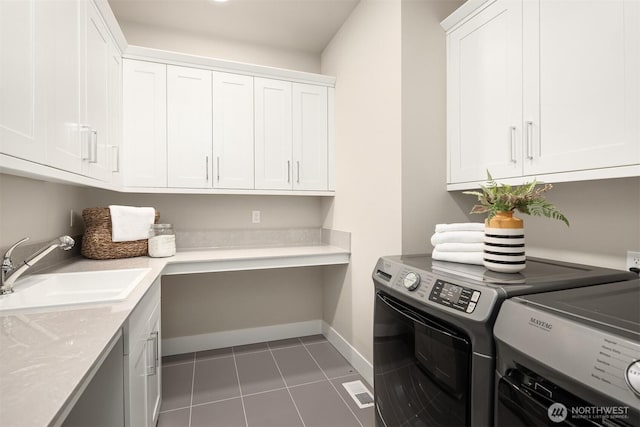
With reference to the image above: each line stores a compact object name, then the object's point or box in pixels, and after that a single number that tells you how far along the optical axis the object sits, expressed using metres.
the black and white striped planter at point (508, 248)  1.12
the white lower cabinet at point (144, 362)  1.10
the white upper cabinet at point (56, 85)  0.96
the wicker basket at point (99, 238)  1.98
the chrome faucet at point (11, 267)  1.23
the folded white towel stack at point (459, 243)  1.32
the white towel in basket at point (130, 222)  2.03
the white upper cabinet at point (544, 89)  1.08
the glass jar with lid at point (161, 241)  2.19
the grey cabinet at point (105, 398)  1.05
